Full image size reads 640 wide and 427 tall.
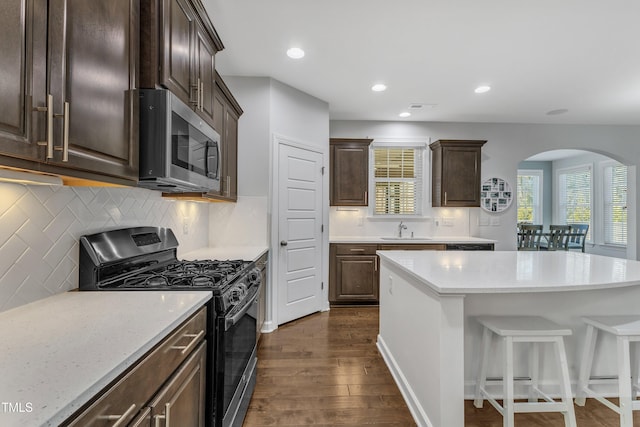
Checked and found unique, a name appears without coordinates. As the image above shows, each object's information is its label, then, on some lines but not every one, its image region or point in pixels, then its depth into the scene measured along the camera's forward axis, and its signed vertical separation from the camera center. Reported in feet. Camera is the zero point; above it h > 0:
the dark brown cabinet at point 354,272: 13.75 -2.54
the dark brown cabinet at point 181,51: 4.51 +2.73
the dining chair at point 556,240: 18.38 -1.43
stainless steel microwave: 4.48 +1.12
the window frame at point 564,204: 23.25 +1.53
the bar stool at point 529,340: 5.17 -2.36
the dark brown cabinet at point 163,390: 2.46 -1.72
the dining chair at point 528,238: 17.85 -1.34
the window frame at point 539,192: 26.12 +2.05
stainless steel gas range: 4.69 -1.16
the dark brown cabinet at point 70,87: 2.59 +1.27
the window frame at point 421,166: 16.19 +2.38
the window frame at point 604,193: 22.39 +1.72
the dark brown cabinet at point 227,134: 8.24 +2.37
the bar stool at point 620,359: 5.41 -2.67
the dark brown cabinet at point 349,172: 14.75 +2.06
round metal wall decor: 16.37 +1.05
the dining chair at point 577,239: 20.40 -1.56
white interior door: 11.33 -0.69
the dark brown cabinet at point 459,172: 15.16 +2.14
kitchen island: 5.08 -1.83
